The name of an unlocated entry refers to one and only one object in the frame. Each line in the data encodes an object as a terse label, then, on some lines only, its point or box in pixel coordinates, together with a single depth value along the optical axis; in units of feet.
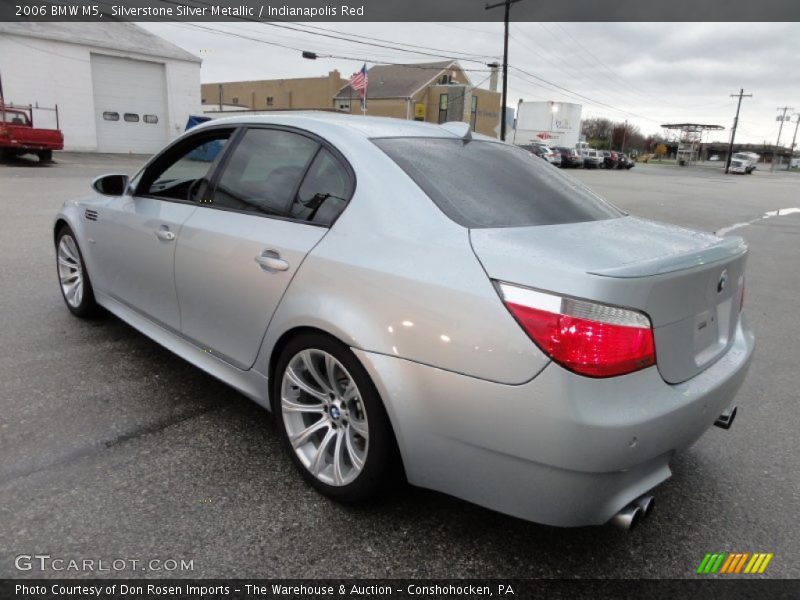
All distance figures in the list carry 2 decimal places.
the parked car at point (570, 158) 154.61
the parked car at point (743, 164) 203.51
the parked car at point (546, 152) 136.26
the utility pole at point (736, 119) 221.05
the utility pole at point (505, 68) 106.01
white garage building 86.89
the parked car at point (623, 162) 184.34
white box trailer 196.44
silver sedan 6.07
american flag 105.29
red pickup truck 62.54
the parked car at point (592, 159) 166.93
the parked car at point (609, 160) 179.52
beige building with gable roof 182.39
